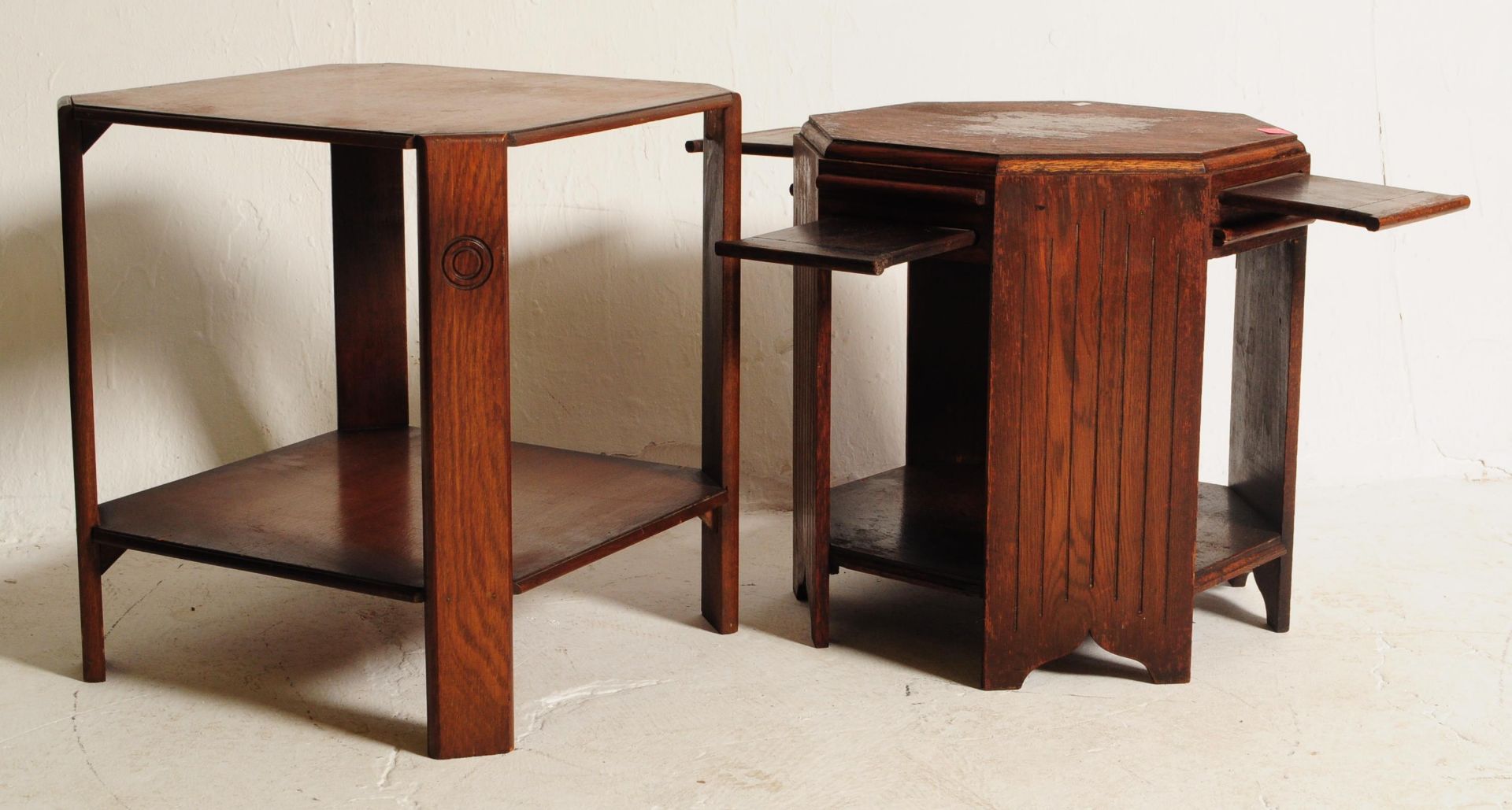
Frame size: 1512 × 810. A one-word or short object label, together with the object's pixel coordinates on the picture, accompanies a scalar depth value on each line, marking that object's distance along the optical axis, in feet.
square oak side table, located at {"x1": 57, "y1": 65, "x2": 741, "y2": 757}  6.88
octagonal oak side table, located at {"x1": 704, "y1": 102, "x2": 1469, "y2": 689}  7.50
